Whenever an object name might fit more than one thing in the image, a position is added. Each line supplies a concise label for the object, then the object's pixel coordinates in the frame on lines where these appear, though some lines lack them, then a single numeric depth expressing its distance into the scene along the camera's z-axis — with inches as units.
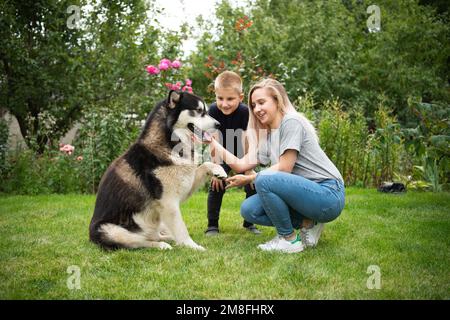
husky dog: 147.1
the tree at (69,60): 305.0
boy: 170.7
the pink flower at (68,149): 272.9
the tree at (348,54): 444.1
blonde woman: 137.8
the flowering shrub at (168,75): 276.0
